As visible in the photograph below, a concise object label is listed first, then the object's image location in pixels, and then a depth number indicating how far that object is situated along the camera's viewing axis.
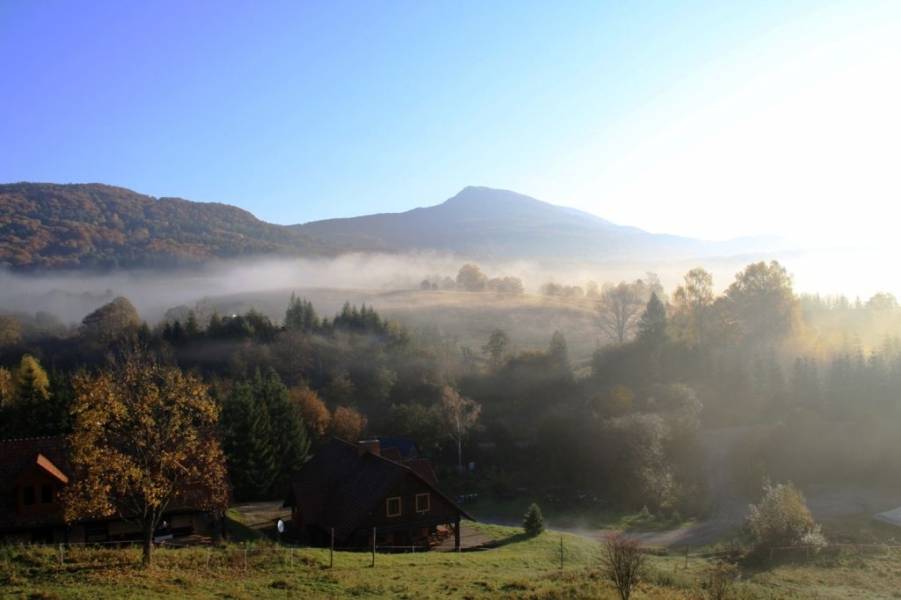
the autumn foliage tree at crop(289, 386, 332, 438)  60.03
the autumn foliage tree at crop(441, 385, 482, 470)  59.47
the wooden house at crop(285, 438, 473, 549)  35.16
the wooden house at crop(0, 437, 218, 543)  31.16
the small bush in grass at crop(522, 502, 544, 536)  38.84
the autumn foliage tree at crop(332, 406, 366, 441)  60.09
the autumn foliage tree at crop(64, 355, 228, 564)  21.89
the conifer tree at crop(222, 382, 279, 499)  49.75
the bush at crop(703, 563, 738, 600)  19.68
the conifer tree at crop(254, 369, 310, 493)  53.28
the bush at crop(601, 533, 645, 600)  19.55
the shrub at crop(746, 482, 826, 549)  34.94
